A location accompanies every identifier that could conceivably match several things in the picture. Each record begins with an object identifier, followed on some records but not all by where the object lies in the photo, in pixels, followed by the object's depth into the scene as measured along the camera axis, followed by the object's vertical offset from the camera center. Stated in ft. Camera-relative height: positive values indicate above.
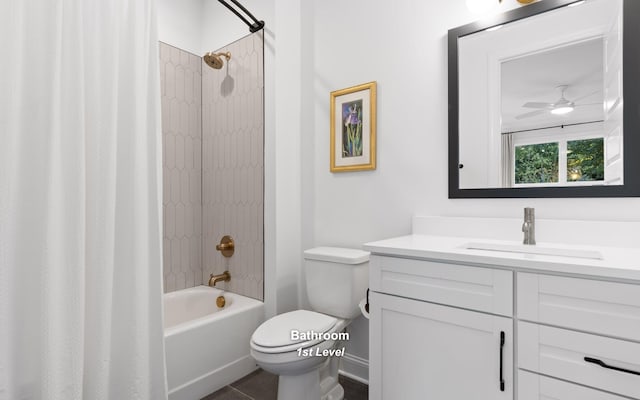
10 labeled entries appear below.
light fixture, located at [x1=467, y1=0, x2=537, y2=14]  4.79 +2.90
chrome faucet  4.16 -0.38
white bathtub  5.38 -2.73
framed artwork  6.13 +1.38
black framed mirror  4.02 +1.33
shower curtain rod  6.21 +3.62
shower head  7.20 +3.15
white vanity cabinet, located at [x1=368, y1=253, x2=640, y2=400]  2.84 -1.39
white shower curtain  3.09 -0.05
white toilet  4.58 -2.05
